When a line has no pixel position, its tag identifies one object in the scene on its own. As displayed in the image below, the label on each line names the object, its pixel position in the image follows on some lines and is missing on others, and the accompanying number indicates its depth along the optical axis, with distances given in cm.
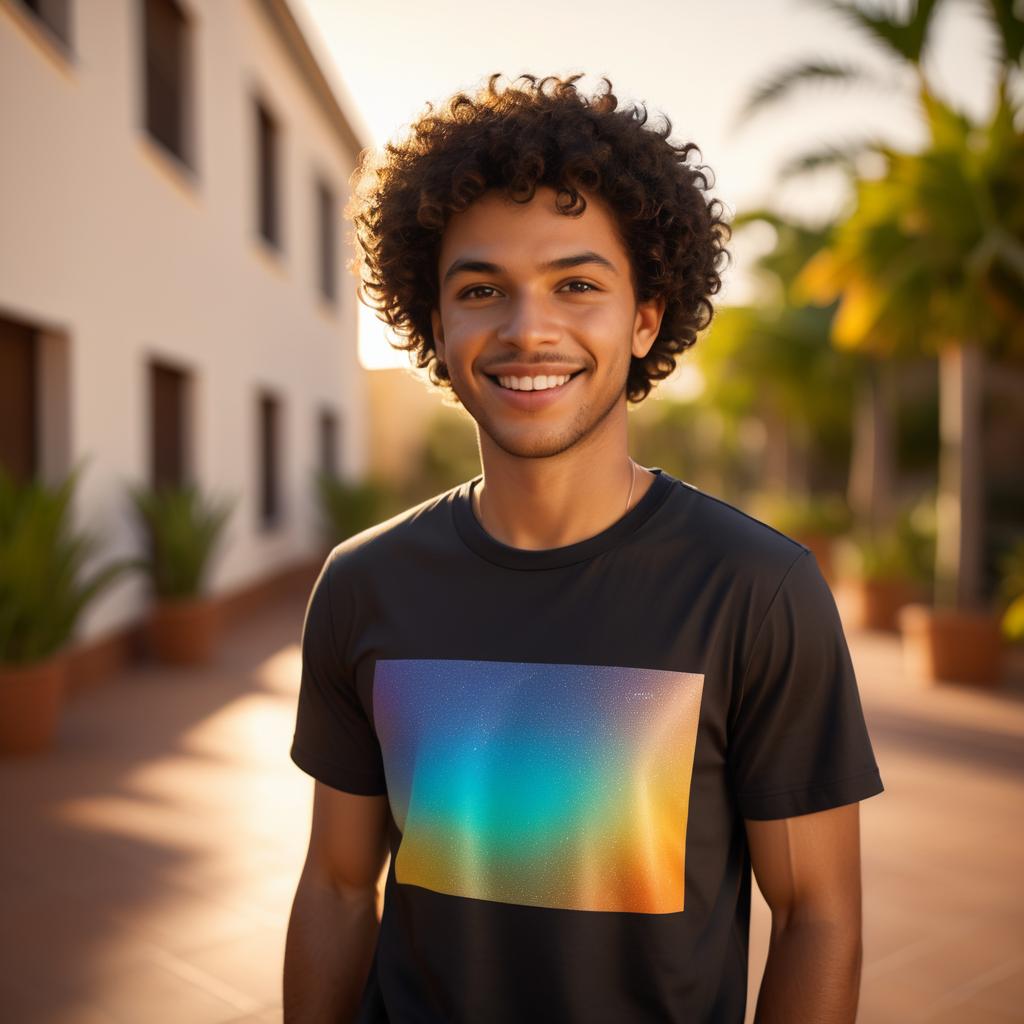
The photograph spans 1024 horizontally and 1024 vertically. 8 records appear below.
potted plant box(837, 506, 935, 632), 1131
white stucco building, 695
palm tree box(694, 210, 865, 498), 1673
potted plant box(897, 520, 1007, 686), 833
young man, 144
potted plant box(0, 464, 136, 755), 555
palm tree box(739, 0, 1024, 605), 800
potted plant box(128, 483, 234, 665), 848
